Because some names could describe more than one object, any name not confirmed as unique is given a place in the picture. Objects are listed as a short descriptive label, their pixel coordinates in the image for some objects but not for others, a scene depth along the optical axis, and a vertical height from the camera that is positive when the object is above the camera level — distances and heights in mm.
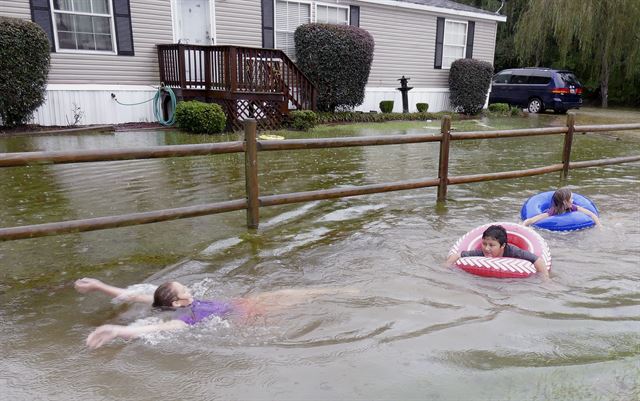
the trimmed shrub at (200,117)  11938 -876
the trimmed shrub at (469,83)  19531 -124
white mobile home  12328 +1146
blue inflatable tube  5930 -1545
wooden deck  12797 -3
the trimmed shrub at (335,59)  15219 +562
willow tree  22719 +2182
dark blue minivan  21172 -371
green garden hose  13170 -666
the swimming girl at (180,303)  3484 -1661
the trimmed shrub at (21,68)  10633 +176
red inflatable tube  4562 -1543
